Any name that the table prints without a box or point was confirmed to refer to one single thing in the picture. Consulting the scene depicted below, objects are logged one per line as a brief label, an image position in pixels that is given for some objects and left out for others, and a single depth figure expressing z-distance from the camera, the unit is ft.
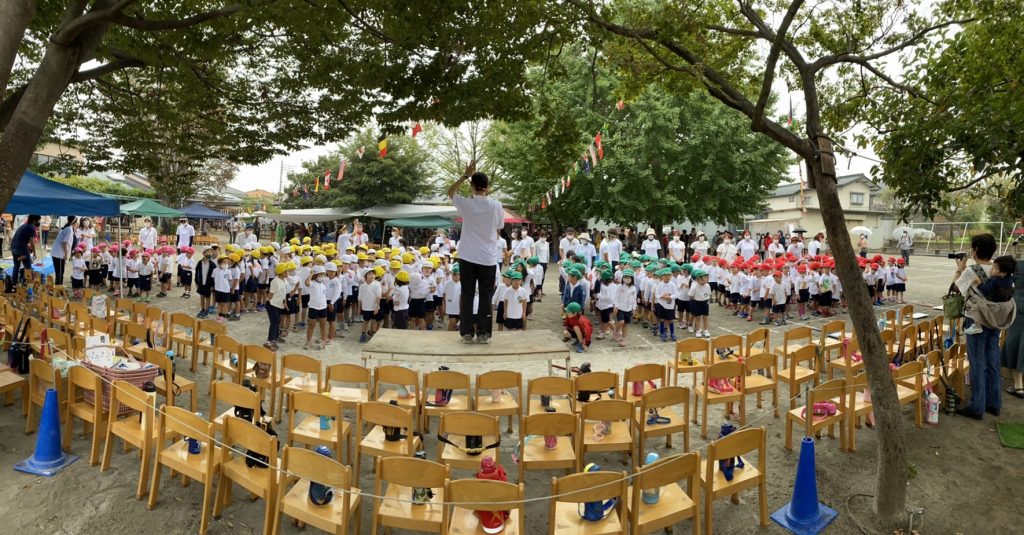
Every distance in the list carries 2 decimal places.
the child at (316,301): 32.12
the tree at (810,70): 14.07
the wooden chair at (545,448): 14.97
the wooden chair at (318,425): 15.49
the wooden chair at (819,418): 17.89
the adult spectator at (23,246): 44.01
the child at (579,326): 33.40
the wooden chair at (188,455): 13.61
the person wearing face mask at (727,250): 60.33
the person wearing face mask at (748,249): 57.77
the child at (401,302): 34.65
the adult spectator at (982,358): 21.40
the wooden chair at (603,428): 15.75
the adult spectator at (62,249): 47.09
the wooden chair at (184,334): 26.07
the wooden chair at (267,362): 20.39
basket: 17.66
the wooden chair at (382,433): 14.96
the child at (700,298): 37.35
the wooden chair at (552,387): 18.20
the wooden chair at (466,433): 14.69
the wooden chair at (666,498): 12.23
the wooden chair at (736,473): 13.50
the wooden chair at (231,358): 21.27
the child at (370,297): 34.53
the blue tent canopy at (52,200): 32.68
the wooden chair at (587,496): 11.45
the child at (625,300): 36.52
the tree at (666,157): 71.77
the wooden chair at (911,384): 19.99
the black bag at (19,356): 21.54
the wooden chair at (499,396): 18.04
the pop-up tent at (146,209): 51.70
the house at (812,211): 117.29
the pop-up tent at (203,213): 94.41
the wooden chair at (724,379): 19.66
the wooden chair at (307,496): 11.78
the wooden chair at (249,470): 12.76
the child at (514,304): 34.30
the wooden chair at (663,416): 16.76
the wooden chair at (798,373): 21.90
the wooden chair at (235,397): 15.20
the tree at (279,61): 16.79
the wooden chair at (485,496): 11.25
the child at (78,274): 44.96
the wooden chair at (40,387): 17.74
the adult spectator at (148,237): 55.58
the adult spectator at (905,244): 74.38
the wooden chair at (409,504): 12.01
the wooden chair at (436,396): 18.21
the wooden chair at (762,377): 21.06
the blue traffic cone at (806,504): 14.57
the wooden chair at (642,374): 19.46
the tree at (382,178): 108.37
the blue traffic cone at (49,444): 16.60
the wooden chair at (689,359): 23.41
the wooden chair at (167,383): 18.58
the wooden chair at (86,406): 16.52
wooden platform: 19.07
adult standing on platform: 17.81
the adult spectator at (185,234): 59.11
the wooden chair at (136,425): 15.02
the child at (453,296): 36.35
